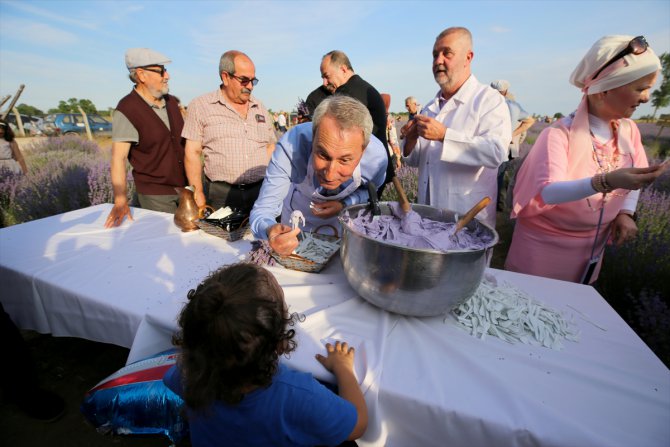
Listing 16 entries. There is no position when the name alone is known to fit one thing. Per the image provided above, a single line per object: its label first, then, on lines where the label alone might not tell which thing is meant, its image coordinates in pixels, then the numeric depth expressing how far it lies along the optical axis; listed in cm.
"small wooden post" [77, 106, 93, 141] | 1499
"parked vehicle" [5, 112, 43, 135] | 1814
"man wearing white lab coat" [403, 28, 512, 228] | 207
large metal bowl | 104
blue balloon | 126
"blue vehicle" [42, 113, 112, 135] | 1688
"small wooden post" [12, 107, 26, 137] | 1692
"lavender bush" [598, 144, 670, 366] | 200
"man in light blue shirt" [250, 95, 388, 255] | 154
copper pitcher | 213
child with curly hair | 88
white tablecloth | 88
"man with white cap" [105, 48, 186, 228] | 269
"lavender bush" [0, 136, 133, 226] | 443
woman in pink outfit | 149
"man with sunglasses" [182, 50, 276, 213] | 296
